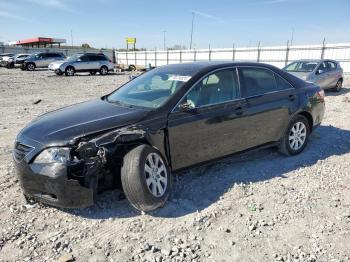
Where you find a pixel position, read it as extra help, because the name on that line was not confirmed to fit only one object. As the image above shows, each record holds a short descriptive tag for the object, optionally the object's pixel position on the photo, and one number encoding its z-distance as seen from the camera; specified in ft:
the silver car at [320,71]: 44.19
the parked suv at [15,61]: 111.75
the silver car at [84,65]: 85.78
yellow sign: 196.65
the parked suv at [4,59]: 115.85
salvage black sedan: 11.62
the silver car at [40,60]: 101.81
